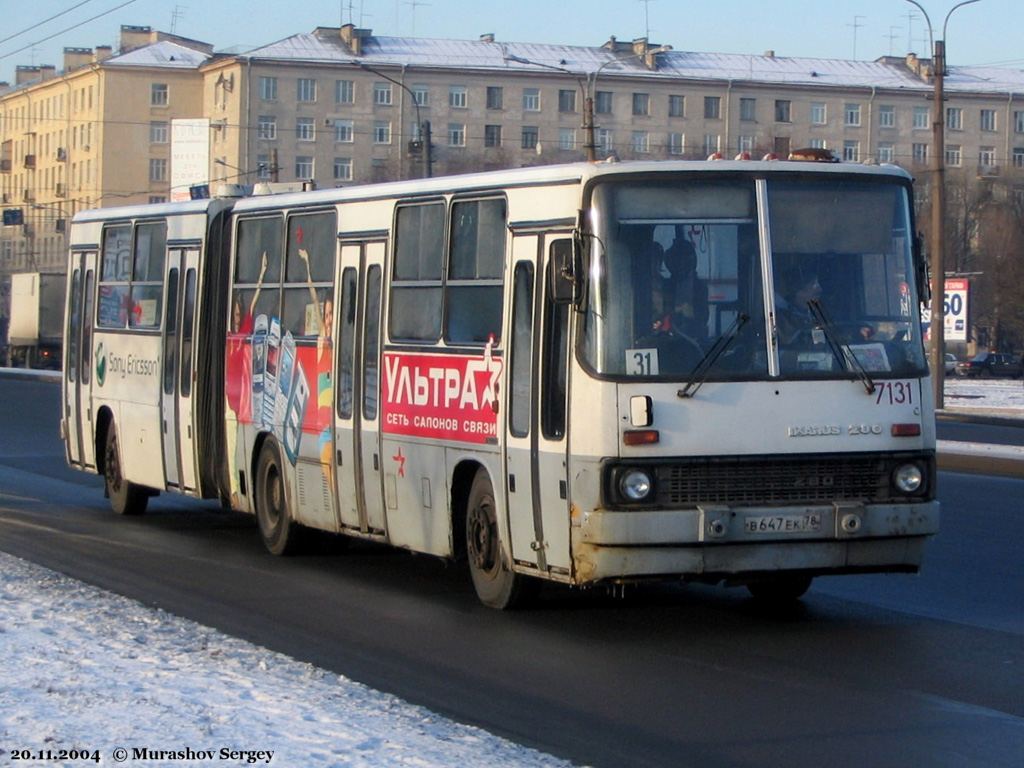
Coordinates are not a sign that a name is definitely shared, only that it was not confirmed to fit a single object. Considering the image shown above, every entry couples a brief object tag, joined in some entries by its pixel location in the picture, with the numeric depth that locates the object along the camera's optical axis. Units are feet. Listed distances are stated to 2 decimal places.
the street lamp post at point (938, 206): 120.16
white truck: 239.91
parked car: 256.32
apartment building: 362.53
